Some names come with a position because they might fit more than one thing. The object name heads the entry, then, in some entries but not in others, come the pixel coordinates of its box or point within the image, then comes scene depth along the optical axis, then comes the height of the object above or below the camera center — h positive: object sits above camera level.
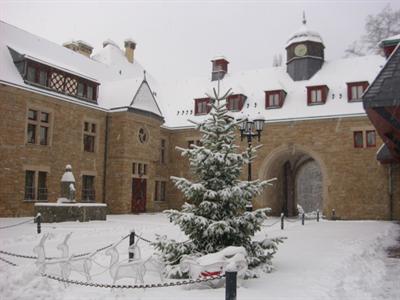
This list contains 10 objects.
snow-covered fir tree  8.51 -0.20
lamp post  14.01 +2.25
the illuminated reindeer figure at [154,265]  7.56 -1.26
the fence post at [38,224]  14.02 -1.06
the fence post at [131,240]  8.81 -1.04
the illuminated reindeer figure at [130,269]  7.08 -1.24
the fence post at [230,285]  5.60 -1.16
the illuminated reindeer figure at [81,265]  7.41 -1.27
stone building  21.92 +3.88
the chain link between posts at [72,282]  6.28 -1.40
